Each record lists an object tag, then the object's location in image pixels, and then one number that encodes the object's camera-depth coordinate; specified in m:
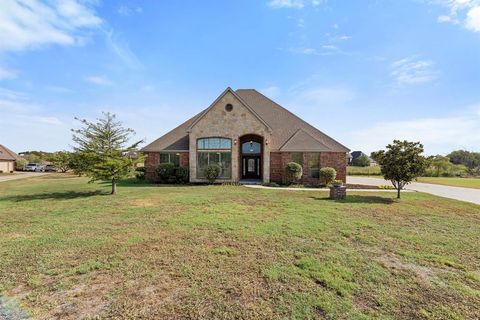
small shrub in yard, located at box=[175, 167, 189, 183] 20.47
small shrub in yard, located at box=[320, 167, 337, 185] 19.30
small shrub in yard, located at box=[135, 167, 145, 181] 23.63
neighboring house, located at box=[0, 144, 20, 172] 42.56
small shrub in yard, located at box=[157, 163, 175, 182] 20.47
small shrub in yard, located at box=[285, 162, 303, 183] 19.52
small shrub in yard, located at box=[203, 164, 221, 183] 19.92
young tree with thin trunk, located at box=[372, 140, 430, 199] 13.08
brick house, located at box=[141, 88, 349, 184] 20.30
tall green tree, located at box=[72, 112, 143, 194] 13.99
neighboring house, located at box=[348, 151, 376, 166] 85.12
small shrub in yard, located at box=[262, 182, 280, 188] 19.33
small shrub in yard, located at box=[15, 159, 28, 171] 47.65
